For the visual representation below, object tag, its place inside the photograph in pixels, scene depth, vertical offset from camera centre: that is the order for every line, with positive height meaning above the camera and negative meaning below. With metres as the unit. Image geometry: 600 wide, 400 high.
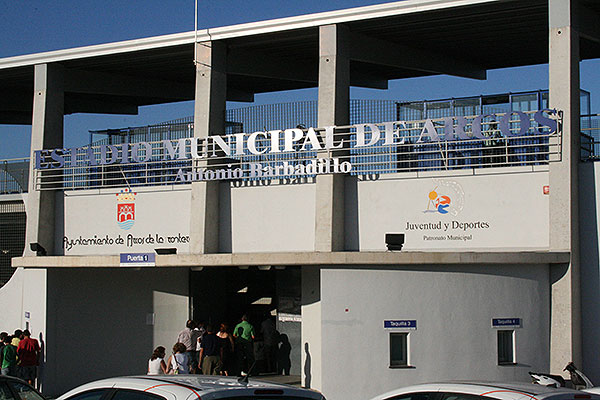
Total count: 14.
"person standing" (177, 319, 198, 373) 19.41 -1.82
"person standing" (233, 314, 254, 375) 20.03 -1.93
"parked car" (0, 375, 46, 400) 10.54 -1.66
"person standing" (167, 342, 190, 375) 16.53 -1.99
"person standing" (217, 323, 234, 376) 18.95 -1.93
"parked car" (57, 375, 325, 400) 6.79 -1.07
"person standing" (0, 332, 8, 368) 19.77 -1.89
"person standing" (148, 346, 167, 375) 15.79 -1.95
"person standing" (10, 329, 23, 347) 20.33 -1.95
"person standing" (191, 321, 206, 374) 19.64 -2.06
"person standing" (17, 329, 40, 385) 20.06 -2.34
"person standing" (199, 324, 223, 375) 18.64 -2.10
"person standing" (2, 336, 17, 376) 19.11 -2.32
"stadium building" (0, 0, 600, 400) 17.16 +1.17
